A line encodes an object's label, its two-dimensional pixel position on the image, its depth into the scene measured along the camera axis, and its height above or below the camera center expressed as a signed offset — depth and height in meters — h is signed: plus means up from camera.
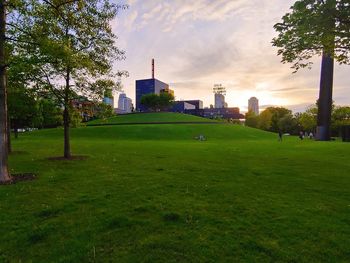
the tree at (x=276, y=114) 124.12 +2.63
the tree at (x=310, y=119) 87.62 +0.49
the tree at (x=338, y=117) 84.59 +1.15
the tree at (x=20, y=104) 22.61 +1.15
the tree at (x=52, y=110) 20.12 +0.58
